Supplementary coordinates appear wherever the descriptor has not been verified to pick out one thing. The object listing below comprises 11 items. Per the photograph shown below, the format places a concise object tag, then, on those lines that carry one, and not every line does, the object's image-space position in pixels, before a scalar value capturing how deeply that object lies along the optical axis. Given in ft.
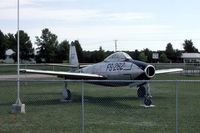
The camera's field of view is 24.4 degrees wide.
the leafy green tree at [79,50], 310.16
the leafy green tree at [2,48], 362.74
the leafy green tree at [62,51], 322.34
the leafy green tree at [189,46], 476.95
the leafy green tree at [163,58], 326.85
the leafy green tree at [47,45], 322.14
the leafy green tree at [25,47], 338.95
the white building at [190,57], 383.55
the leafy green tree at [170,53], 370.32
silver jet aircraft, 70.28
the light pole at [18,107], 53.16
